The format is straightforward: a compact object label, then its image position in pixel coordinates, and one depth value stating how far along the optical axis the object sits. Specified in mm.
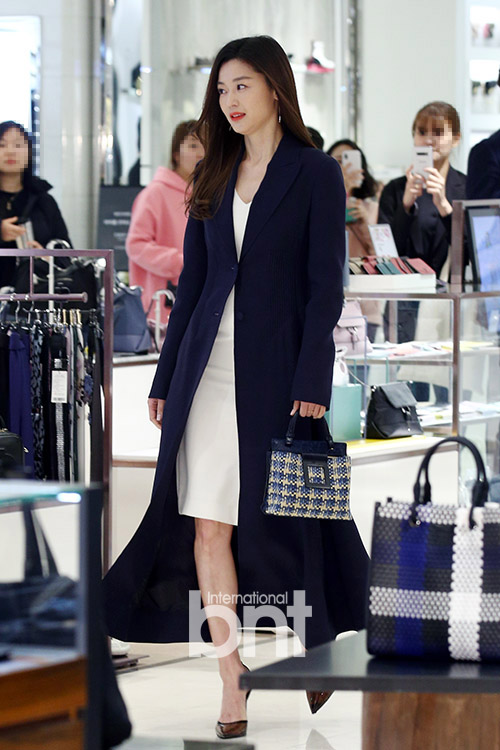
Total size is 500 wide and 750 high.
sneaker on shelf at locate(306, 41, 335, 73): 16912
